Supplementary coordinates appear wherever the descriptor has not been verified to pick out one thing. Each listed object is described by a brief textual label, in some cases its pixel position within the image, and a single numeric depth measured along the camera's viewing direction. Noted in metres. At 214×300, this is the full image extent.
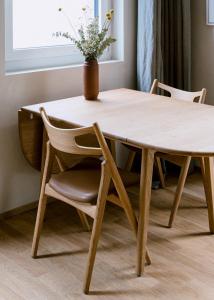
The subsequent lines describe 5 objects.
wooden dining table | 2.20
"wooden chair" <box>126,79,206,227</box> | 2.84
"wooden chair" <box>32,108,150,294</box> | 2.21
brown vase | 2.87
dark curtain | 3.31
